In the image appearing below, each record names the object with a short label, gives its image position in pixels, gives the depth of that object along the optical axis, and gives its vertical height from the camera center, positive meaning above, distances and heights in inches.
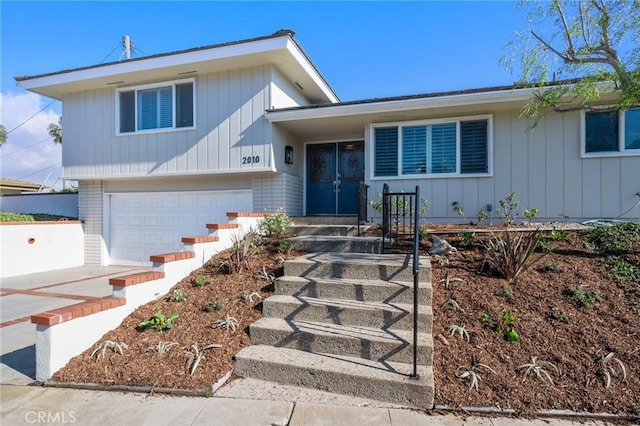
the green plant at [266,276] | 173.8 -37.2
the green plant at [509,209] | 263.6 +0.6
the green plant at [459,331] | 122.6 -47.5
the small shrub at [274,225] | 242.2 -13.0
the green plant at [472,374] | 104.6 -55.8
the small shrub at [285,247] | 204.8 -24.8
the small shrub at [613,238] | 171.2 -15.8
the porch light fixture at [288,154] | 318.0 +55.4
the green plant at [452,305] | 134.9 -41.4
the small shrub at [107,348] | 127.4 -57.3
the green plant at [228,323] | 138.7 -50.7
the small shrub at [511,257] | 150.5 -23.2
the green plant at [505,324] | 119.6 -45.4
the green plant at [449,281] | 149.9 -34.0
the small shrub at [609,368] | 102.9 -52.7
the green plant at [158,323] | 140.9 -51.5
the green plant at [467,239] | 190.2 -18.0
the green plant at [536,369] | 105.2 -53.8
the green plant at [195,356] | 117.6 -57.0
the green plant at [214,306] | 151.4 -47.1
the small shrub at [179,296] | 161.0 -44.9
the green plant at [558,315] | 125.8 -42.4
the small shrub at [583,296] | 132.6 -37.0
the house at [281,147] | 255.1 +58.0
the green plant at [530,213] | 225.4 -2.3
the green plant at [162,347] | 127.0 -56.2
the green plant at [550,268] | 155.9 -28.6
